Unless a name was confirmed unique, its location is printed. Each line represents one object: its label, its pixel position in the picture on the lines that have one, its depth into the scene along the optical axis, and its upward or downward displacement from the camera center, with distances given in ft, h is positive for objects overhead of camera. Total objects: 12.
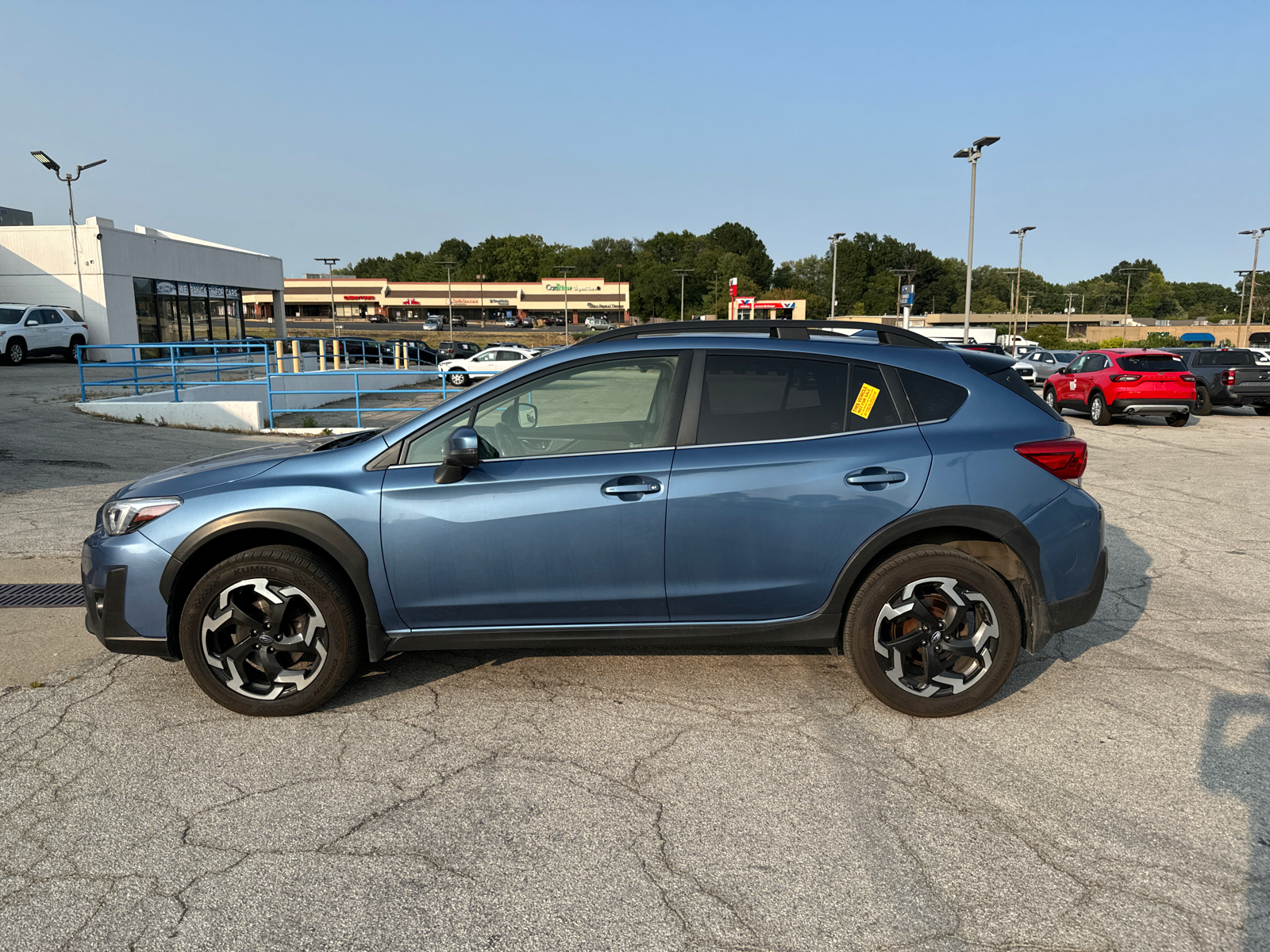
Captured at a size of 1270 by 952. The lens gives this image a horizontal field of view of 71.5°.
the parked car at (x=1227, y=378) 63.98 -3.14
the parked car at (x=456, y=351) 125.08 -1.58
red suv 56.39 -3.24
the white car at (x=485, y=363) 85.45 -2.43
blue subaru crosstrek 12.57 -2.81
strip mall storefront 377.50 +17.82
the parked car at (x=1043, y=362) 104.58 -3.06
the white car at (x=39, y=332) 86.48 +1.09
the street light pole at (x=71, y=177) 107.45 +20.33
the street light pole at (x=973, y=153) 94.25 +20.23
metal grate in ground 18.58 -5.43
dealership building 107.96 +8.30
